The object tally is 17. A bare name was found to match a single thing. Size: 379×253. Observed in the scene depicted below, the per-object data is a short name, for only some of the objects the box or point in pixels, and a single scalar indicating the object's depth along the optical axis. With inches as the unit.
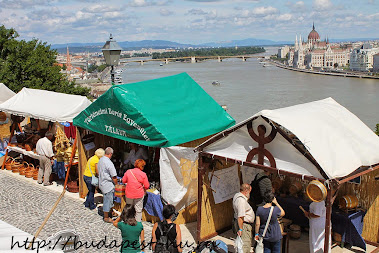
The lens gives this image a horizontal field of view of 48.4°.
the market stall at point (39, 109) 353.4
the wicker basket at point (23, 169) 380.8
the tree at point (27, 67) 790.5
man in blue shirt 267.6
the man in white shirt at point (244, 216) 204.1
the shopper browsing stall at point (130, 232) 173.3
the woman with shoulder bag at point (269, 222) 189.3
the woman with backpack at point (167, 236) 174.6
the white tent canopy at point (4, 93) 490.6
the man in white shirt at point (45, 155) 344.2
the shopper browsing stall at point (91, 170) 282.8
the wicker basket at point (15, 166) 391.5
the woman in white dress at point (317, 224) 198.2
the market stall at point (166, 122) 264.4
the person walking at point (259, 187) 213.5
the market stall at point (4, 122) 444.4
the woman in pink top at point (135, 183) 248.1
